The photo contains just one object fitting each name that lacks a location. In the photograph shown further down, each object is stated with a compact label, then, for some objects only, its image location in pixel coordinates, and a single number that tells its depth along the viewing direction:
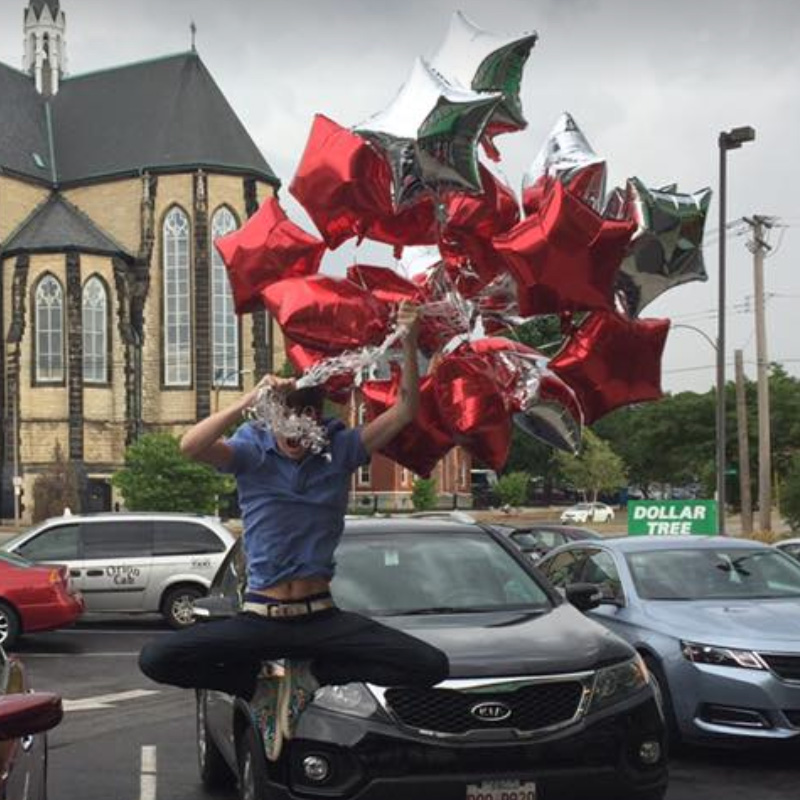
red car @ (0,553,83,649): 14.72
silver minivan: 17.22
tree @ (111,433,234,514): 52.94
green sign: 23.92
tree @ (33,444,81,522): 64.31
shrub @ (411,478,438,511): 65.72
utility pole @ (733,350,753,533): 38.12
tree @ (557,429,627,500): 92.38
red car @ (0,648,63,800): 3.56
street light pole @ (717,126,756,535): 25.95
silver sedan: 7.46
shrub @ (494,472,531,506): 75.94
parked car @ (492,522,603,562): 21.52
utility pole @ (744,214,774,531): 35.09
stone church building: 67.88
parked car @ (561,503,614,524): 69.31
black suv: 5.20
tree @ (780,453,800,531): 34.03
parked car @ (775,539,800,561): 15.43
